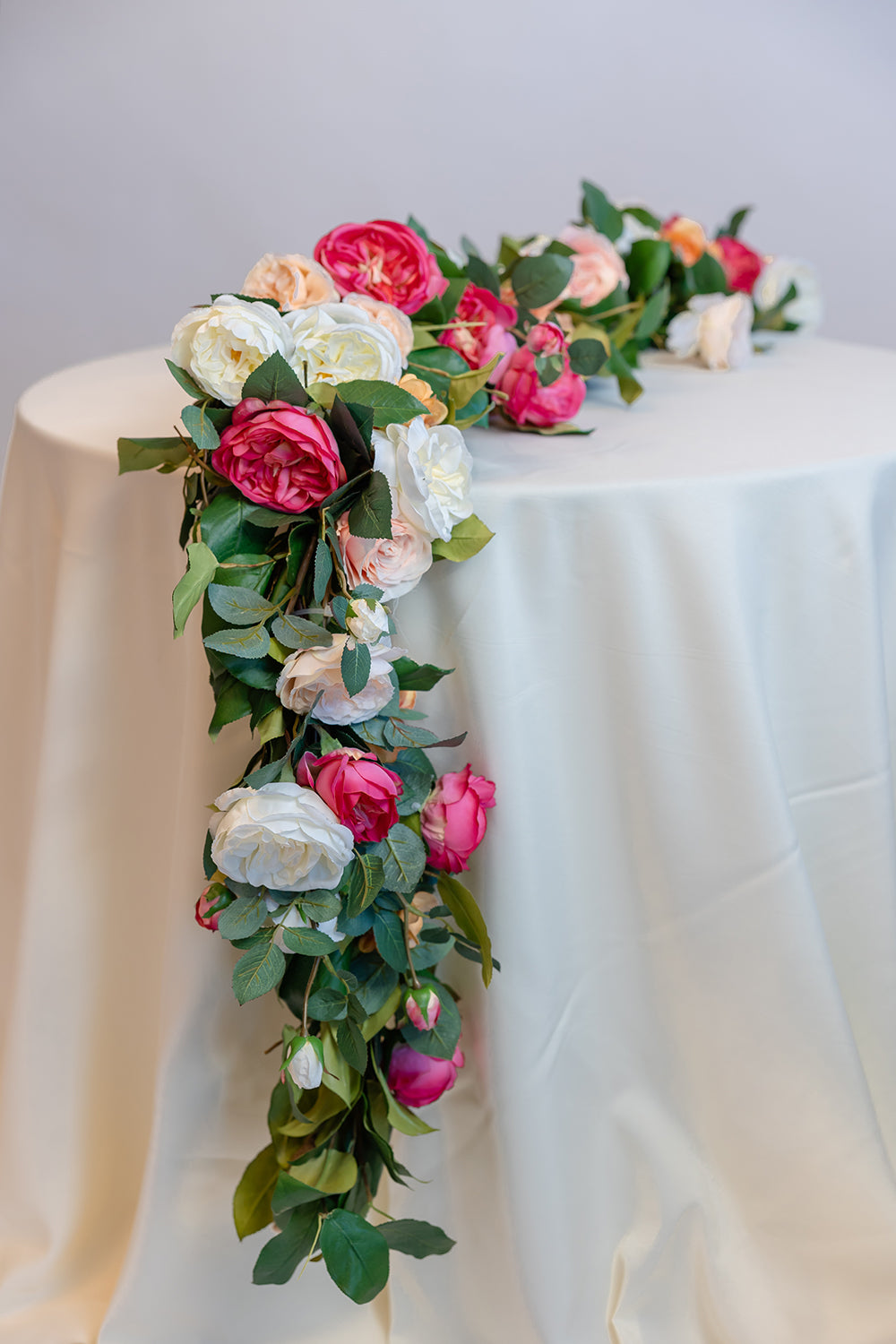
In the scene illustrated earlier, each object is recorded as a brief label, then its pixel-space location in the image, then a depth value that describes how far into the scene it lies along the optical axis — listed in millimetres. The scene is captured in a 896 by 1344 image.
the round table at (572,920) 898
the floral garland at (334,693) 780
